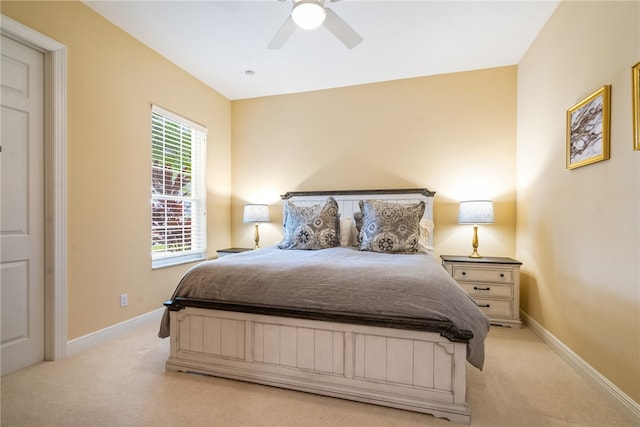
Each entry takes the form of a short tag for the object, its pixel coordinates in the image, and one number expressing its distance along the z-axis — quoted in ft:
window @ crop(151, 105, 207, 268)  10.73
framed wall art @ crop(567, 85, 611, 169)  6.16
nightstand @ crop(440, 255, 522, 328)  9.88
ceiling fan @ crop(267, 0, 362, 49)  6.18
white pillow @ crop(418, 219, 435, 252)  11.64
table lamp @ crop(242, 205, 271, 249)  13.16
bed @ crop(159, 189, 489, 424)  5.40
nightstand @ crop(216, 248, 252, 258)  12.73
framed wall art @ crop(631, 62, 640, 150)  5.29
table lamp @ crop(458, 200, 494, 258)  10.43
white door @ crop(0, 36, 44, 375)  6.70
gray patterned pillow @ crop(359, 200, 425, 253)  9.20
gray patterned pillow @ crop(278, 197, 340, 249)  10.06
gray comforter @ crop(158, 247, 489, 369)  5.43
